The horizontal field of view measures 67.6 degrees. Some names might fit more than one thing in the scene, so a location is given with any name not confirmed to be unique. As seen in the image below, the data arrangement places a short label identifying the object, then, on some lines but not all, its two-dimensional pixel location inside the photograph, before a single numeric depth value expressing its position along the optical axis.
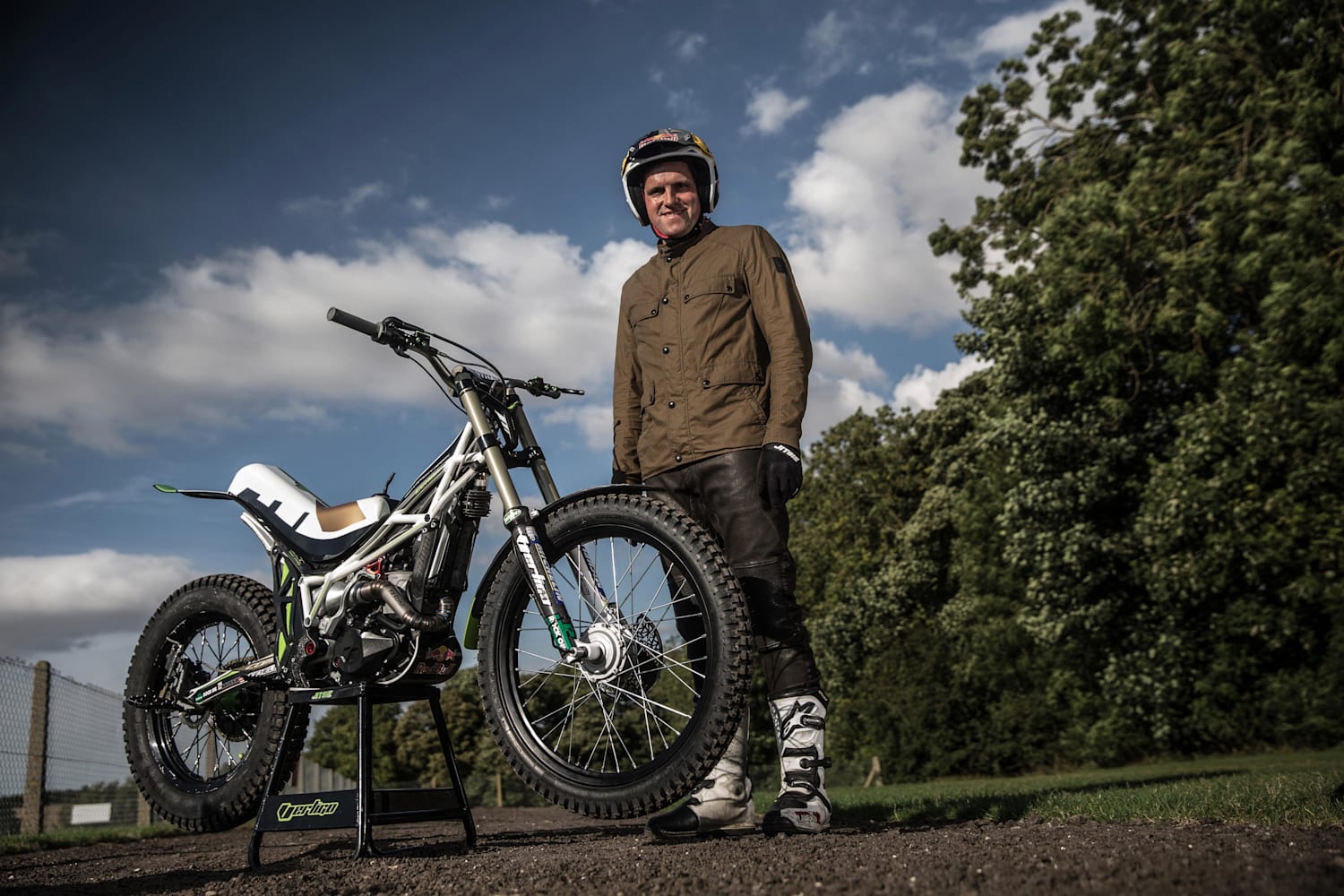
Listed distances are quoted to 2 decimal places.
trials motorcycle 3.53
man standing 4.04
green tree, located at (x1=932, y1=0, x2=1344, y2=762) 13.98
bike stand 4.02
